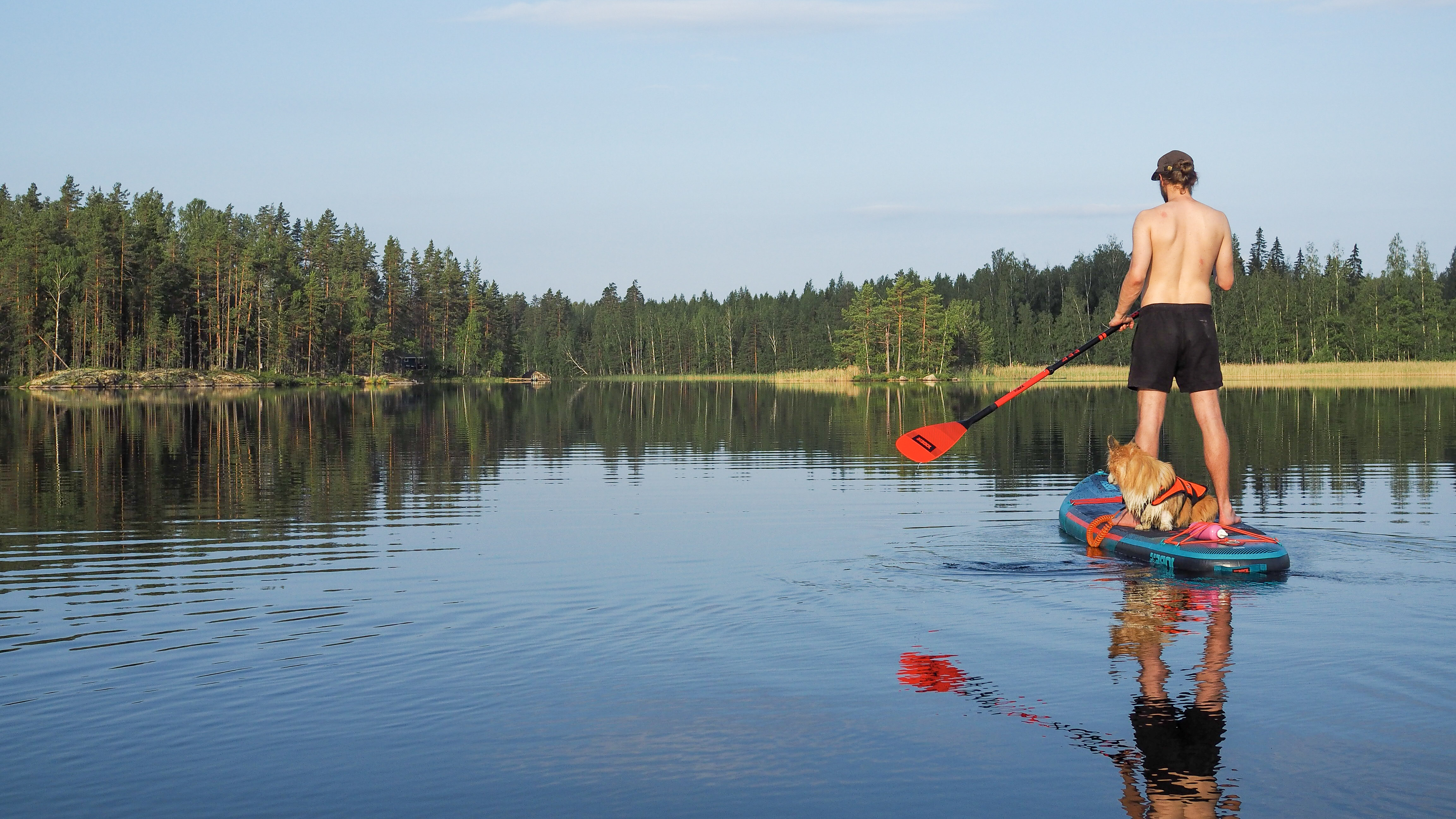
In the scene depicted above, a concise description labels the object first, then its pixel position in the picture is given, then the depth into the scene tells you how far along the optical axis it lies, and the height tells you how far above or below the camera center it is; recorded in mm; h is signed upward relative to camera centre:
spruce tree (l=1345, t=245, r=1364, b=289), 121875 +14949
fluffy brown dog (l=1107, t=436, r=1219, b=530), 9812 -822
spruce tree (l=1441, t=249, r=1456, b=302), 144000 +13351
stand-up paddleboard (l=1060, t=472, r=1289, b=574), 8836 -1198
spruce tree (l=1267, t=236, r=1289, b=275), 160500 +19035
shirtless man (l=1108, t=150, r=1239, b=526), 9602 +739
